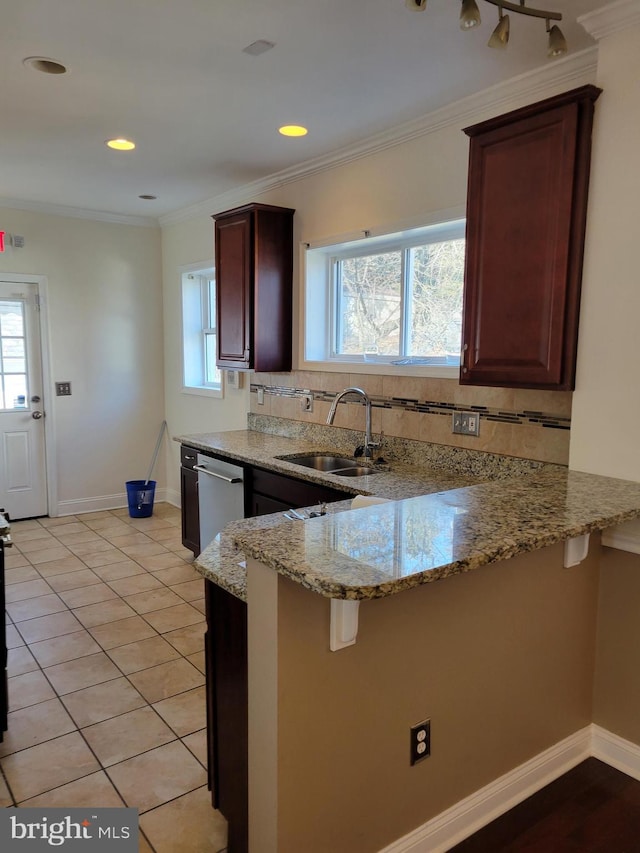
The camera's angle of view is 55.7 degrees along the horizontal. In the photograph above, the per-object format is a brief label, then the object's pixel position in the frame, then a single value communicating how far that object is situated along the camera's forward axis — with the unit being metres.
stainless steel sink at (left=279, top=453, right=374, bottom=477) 3.39
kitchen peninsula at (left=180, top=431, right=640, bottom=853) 1.37
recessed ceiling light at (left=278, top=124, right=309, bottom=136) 3.07
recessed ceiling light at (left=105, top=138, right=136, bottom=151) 3.34
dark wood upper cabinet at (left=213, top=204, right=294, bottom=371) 3.82
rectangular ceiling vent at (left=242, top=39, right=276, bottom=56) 2.22
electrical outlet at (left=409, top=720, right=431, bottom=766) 1.68
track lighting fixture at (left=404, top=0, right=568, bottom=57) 1.42
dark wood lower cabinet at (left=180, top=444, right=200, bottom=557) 4.03
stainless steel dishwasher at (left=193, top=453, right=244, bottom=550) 3.48
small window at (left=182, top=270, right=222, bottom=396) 5.28
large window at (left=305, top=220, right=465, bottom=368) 3.11
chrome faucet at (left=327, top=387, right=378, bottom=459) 3.23
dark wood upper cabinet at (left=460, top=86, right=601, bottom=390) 2.06
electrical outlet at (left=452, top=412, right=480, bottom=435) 2.85
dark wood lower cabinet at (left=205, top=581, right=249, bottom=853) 1.60
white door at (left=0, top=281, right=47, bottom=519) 4.99
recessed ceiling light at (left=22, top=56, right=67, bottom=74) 2.37
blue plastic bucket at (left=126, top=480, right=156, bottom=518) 5.27
